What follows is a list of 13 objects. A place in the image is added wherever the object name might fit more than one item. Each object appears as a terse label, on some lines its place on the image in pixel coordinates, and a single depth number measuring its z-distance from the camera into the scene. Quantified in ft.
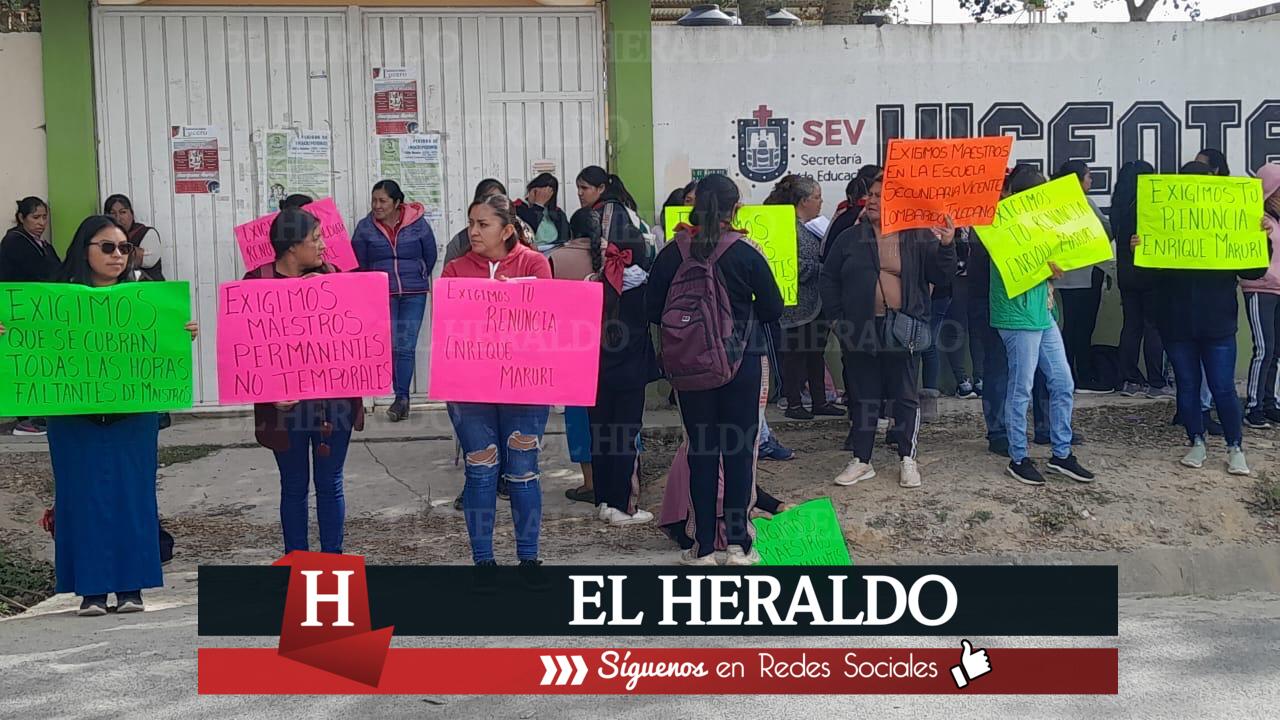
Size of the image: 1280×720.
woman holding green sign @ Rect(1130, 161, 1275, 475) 27.68
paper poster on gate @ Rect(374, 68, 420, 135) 35.70
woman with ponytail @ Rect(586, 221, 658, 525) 25.17
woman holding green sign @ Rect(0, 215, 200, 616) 20.48
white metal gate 35.27
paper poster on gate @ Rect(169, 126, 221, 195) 35.42
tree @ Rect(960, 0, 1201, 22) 62.18
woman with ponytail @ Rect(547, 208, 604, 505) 24.80
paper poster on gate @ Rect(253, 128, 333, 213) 35.60
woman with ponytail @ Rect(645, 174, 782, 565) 21.86
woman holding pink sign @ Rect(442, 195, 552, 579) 20.90
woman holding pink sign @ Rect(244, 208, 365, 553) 20.80
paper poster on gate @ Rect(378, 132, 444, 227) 35.76
